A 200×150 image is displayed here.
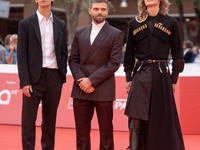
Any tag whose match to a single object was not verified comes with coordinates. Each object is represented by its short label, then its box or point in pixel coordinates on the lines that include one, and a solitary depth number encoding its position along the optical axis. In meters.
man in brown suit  6.86
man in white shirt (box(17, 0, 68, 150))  7.01
